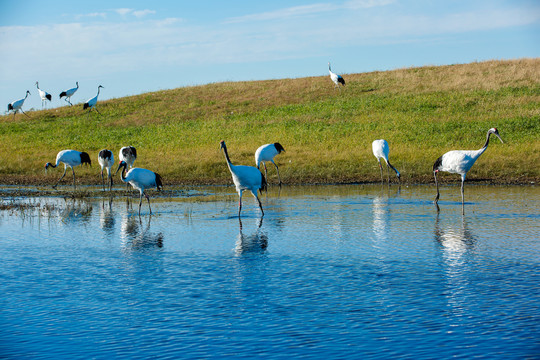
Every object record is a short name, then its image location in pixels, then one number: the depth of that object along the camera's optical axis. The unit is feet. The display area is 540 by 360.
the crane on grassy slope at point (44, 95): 170.91
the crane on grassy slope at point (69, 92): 166.50
